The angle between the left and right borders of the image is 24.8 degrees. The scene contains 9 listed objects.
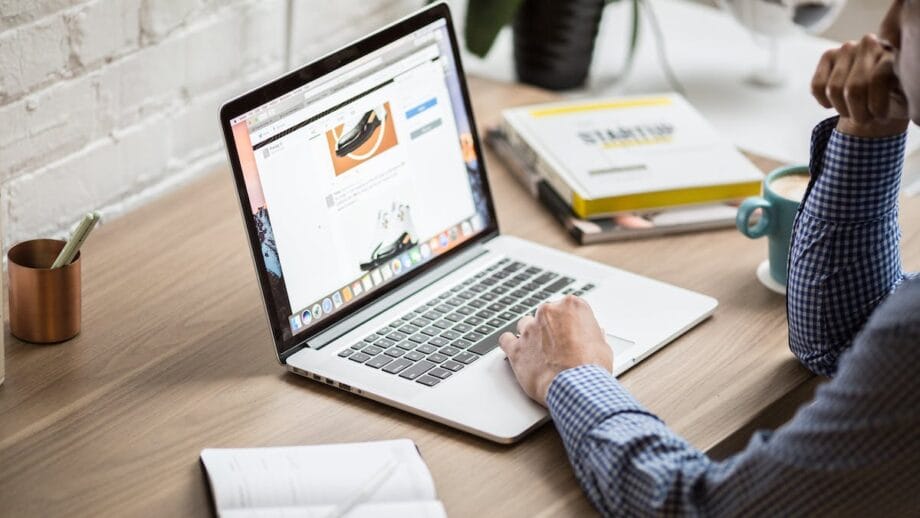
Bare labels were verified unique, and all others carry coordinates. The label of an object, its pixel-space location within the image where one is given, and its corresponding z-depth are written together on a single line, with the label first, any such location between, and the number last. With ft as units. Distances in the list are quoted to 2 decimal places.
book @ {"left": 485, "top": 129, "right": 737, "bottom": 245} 7.22
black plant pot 8.53
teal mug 6.86
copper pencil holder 6.36
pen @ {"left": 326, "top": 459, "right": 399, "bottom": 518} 5.71
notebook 5.72
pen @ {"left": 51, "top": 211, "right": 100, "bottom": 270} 6.29
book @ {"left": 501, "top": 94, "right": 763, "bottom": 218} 7.32
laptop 6.27
